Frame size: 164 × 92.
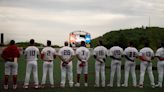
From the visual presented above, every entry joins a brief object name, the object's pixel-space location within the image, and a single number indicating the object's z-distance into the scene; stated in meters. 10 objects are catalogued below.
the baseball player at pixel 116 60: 20.44
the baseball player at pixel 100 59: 20.47
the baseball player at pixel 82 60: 20.42
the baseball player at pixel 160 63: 20.31
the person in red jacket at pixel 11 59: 19.13
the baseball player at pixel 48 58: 19.73
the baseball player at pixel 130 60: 20.34
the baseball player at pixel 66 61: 20.17
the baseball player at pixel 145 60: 20.33
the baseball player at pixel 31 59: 19.48
